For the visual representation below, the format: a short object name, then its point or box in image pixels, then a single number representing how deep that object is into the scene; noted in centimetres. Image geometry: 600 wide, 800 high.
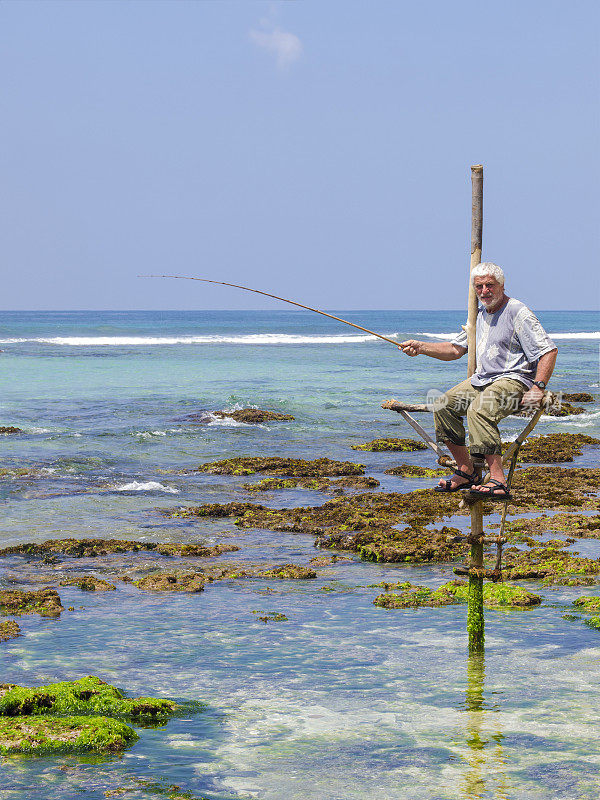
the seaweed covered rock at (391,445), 1992
